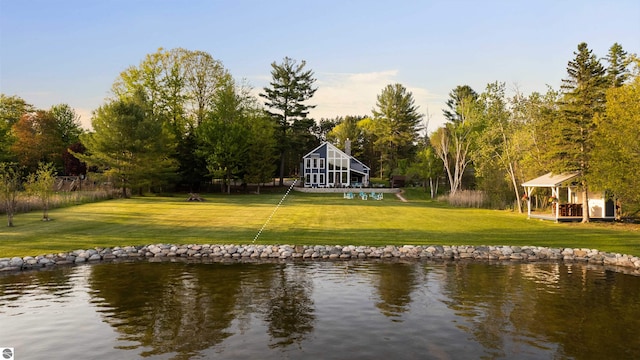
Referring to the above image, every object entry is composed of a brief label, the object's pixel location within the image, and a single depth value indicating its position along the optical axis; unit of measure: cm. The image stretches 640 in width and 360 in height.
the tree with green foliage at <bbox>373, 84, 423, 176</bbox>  7725
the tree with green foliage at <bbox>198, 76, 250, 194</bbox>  4778
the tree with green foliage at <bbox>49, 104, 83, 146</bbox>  6531
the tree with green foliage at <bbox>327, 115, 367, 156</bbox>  8644
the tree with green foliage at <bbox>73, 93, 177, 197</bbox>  3859
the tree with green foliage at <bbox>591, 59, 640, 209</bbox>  2089
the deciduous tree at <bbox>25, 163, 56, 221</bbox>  2157
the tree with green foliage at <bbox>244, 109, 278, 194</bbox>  5031
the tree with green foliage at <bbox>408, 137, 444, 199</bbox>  4869
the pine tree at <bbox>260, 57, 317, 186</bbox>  6178
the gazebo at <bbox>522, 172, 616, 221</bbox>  2484
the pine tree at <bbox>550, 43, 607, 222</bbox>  2375
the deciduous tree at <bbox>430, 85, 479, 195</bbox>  4325
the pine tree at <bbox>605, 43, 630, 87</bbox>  2536
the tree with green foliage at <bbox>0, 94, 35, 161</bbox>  5661
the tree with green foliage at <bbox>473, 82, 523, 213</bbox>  3291
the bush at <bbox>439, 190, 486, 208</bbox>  3538
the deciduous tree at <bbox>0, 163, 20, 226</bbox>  2015
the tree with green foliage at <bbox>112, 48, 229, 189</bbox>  4972
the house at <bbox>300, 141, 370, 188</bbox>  6153
